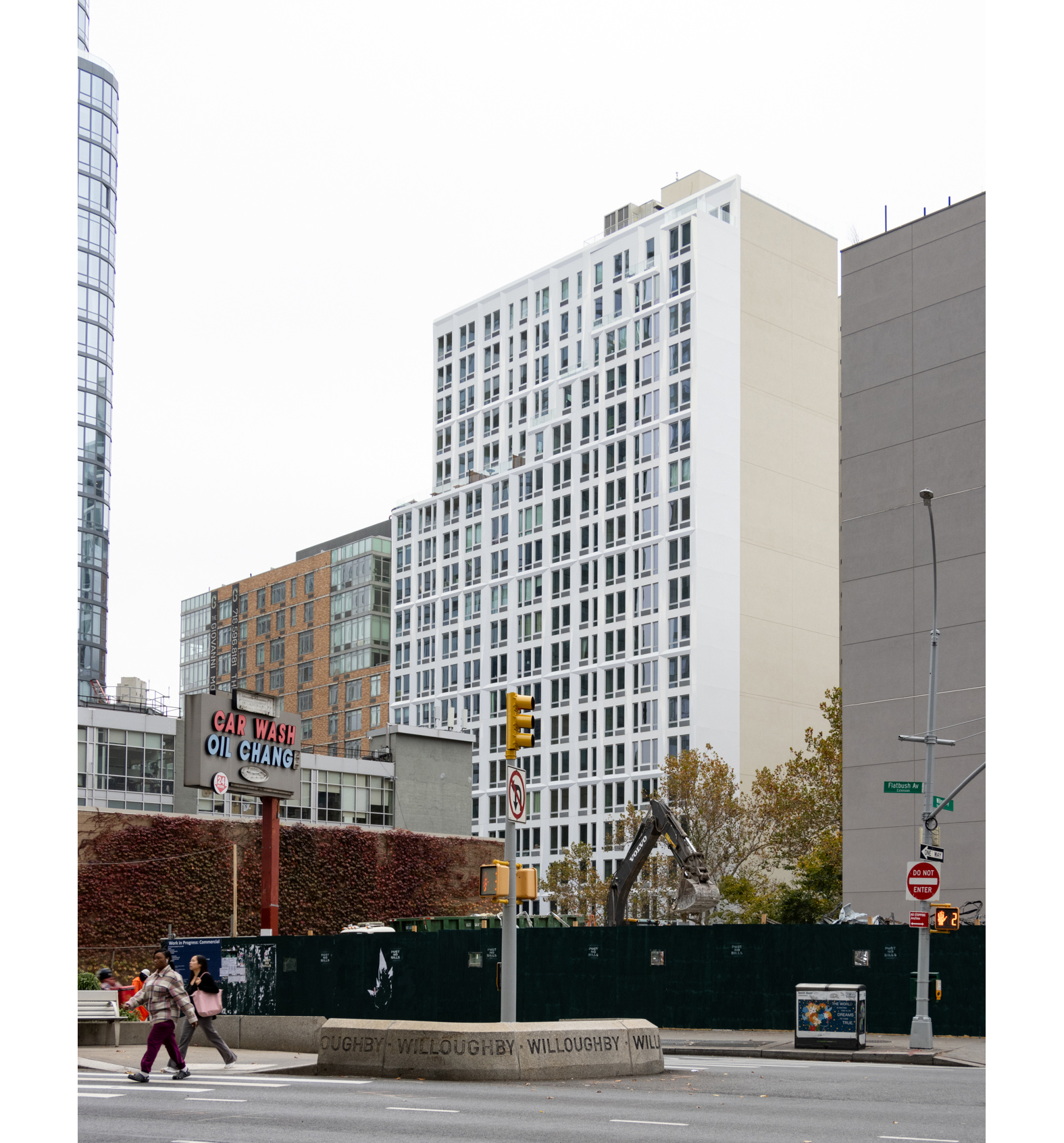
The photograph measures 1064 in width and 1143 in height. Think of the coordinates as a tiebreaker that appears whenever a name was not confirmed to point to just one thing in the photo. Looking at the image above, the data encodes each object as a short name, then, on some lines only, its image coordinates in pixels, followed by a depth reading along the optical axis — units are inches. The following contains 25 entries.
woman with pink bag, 905.5
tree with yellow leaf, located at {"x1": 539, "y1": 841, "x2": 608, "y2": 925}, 3462.1
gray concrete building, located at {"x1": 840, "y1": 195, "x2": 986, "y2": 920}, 1993.1
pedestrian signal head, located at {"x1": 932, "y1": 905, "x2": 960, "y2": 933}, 1147.9
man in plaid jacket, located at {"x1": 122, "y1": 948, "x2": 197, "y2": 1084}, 820.6
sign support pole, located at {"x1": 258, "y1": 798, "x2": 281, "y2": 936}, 1419.8
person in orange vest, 1247.4
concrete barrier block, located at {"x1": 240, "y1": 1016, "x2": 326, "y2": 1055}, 1064.2
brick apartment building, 5103.3
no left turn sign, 867.4
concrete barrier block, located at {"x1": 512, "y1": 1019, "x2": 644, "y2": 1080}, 805.9
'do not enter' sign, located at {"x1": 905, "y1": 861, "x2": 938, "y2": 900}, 1119.0
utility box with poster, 1095.0
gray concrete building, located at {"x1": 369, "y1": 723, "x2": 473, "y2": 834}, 2593.5
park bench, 1146.0
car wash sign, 1488.7
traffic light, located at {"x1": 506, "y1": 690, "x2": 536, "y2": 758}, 846.5
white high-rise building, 4023.1
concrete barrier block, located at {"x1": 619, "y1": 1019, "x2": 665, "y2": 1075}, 844.0
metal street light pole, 1083.9
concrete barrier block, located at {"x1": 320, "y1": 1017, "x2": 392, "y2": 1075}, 836.6
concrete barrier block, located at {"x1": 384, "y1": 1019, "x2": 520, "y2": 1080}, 797.9
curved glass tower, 4293.8
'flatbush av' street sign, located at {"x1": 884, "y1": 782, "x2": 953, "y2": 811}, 1168.8
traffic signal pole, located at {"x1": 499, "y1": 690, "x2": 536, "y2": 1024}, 850.1
